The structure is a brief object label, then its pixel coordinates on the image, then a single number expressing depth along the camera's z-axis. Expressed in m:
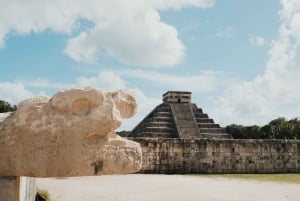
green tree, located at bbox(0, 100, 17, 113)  39.66
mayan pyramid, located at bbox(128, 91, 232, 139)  34.94
